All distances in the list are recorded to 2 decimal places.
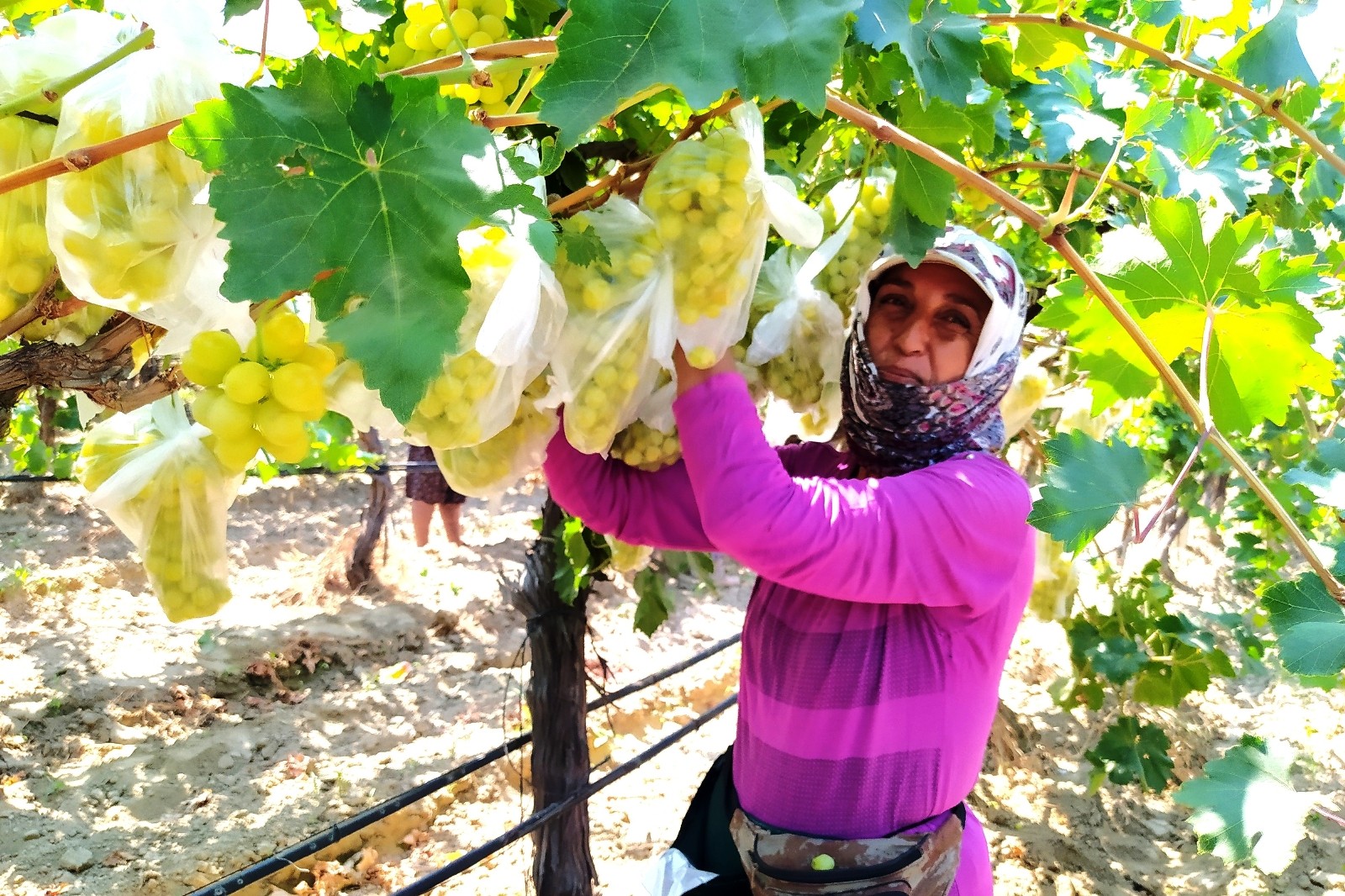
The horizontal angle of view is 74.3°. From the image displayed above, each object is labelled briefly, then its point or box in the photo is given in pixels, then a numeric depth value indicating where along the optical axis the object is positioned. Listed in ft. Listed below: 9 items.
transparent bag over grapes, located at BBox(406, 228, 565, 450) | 2.78
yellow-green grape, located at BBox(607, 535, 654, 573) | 6.06
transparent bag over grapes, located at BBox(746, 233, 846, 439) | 4.67
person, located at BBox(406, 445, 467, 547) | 16.99
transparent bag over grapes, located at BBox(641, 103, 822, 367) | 3.31
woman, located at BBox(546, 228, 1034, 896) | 4.13
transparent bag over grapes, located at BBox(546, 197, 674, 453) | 3.42
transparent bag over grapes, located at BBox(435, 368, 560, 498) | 3.96
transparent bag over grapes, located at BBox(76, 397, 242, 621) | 3.50
